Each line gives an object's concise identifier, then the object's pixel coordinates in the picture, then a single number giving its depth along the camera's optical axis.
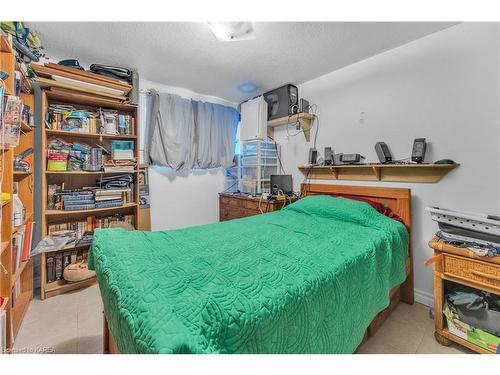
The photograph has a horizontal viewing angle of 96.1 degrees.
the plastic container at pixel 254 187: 3.08
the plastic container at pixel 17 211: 1.61
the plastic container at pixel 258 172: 3.10
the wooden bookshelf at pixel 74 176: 2.06
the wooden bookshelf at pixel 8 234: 1.39
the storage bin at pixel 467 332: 1.33
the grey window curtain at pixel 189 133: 2.88
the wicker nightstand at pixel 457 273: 1.33
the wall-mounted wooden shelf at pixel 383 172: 1.89
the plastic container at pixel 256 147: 3.15
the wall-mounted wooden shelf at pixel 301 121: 2.77
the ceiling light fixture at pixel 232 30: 1.63
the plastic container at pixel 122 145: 2.44
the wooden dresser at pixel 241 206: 2.77
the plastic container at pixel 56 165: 2.09
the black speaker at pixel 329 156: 2.55
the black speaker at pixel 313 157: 2.72
